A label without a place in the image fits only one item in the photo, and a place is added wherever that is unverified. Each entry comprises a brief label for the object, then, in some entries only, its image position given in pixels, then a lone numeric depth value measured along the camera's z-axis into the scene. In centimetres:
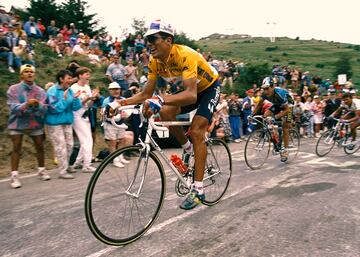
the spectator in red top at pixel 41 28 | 1727
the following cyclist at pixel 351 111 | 1078
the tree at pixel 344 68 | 5480
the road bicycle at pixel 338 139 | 1067
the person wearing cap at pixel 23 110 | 654
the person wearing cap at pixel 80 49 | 1594
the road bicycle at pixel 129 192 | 353
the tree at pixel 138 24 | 4956
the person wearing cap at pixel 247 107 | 1521
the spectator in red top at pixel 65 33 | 1742
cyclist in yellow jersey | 402
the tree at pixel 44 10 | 3131
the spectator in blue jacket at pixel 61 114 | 720
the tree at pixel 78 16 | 3528
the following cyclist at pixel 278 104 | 875
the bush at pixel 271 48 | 9325
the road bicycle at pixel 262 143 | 835
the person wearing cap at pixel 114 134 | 835
